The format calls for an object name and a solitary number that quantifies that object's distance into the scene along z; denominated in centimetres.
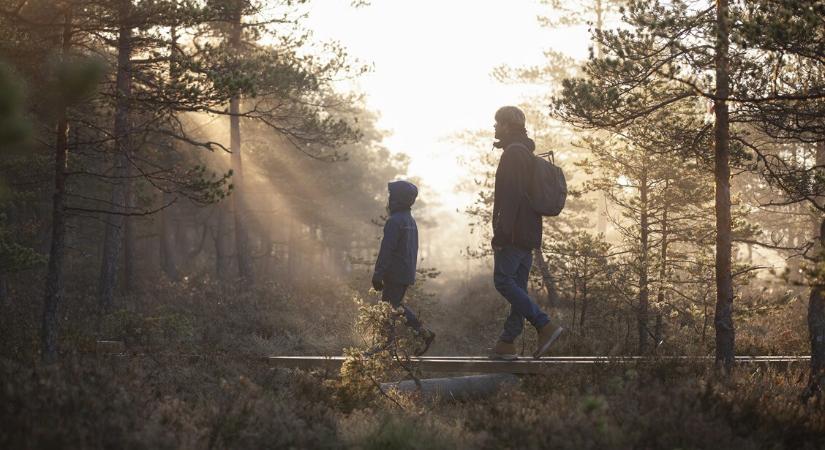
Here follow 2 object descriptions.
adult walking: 750
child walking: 887
